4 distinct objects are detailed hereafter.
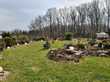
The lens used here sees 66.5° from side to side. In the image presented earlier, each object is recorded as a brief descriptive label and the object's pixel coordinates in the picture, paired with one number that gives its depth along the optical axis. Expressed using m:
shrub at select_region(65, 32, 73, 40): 15.24
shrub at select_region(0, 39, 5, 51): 9.55
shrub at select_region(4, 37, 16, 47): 10.88
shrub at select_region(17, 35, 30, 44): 13.19
